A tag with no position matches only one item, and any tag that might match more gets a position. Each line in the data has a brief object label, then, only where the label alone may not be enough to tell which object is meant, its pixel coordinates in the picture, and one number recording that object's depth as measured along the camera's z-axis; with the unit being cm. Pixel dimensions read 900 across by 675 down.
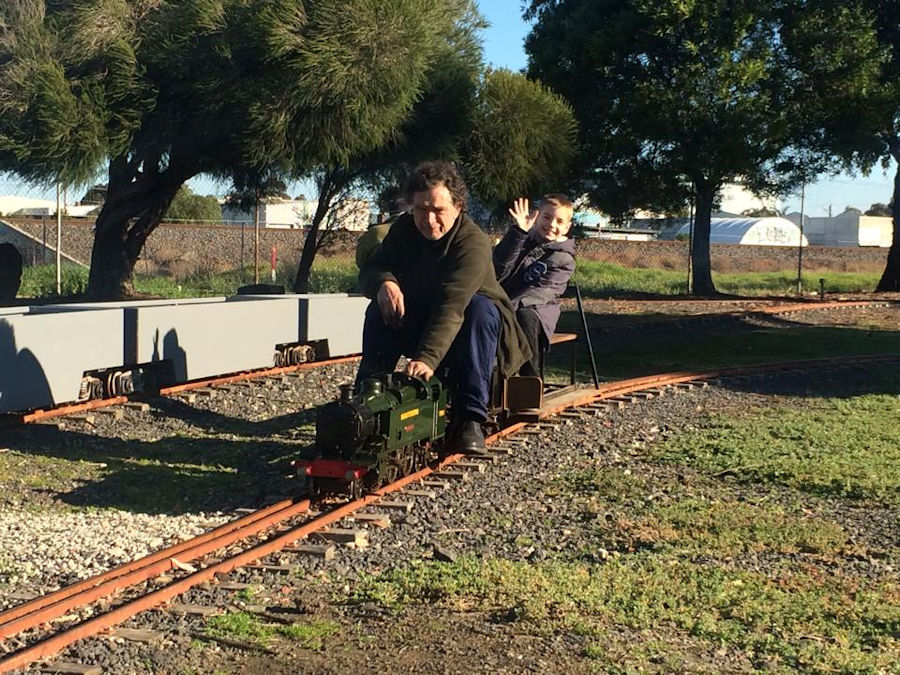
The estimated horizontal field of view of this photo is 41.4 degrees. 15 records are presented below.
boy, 895
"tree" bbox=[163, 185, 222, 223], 5557
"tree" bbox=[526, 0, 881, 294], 2866
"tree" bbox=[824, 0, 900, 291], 2986
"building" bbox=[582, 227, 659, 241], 6694
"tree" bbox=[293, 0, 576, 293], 2403
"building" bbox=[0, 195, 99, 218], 5767
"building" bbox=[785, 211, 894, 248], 9088
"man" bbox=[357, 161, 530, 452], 724
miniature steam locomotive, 641
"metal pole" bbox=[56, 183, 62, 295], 2183
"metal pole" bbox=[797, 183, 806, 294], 3214
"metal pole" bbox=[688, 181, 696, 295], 3101
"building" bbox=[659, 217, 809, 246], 7750
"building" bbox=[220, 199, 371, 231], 2693
